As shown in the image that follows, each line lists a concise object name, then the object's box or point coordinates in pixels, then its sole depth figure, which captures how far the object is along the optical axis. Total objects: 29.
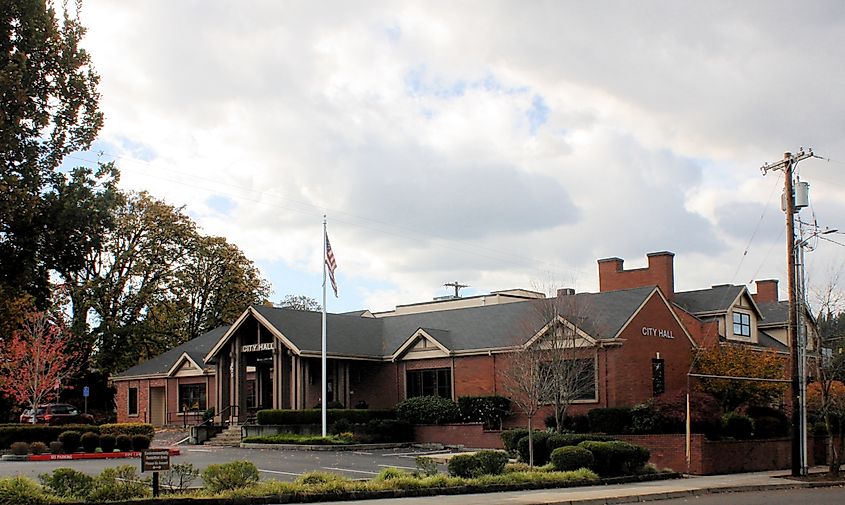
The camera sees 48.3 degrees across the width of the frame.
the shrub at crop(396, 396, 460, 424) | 41.44
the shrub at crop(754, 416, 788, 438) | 35.25
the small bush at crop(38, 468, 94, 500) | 17.59
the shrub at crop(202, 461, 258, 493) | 19.08
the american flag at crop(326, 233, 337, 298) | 39.72
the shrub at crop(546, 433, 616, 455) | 29.33
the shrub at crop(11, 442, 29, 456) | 32.62
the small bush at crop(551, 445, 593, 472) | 26.53
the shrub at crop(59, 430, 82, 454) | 33.22
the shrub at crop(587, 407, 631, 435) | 34.97
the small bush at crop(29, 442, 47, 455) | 33.12
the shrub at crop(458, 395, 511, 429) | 40.50
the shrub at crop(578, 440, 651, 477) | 27.00
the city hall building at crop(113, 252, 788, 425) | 39.19
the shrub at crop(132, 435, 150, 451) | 34.62
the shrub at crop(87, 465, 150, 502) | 17.61
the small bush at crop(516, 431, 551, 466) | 29.97
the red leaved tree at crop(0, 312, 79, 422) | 46.28
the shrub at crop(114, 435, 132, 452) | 34.25
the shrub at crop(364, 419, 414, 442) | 40.78
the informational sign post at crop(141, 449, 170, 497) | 17.62
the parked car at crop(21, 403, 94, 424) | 48.25
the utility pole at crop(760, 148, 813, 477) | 30.95
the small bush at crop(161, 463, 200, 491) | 19.28
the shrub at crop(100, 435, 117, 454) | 34.03
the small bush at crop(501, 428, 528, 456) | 31.36
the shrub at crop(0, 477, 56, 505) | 16.69
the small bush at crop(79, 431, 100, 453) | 33.50
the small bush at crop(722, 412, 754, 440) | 33.72
